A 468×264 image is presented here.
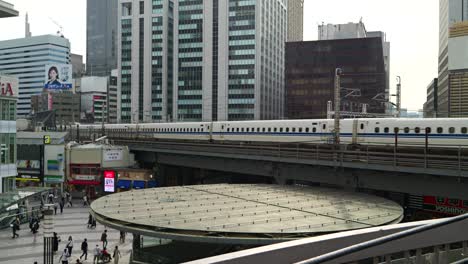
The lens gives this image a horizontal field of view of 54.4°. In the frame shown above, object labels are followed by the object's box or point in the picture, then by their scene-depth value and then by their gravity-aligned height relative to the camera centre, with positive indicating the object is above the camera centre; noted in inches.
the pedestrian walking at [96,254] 1088.8 -303.1
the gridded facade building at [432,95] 6106.3 +530.9
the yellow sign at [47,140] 2399.6 -63.5
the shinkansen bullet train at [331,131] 1312.7 -5.1
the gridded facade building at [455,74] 4367.6 +584.7
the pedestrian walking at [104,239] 1221.1 -300.7
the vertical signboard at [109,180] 2102.6 -239.8
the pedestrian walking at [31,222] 1440.2 -303.0
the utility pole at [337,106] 1336.1 +70.0
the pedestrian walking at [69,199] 1988.9 -320.9
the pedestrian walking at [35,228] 1397.6 -307.8
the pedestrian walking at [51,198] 1883.6 -298.0
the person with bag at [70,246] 1138.2 -296.3
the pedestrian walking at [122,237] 1306.0 -313.4
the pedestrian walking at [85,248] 1145.4 -304.1
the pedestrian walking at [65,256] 1059.9 -308.7
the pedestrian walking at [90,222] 1531.7 -316.7
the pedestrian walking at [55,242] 1161.4 -296.7
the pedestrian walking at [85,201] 2019.8 -326.8
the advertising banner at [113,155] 2249.5 -132.3
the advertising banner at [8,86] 1492.4 +139.5
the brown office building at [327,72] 5344.5 +691.7
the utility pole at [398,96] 1877.0 +142.8
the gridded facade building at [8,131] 1494.8 -10.9
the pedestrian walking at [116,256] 1077.3 -303.4
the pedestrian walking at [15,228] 1348.4 -300.9
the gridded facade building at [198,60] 6215.6 +997.8
